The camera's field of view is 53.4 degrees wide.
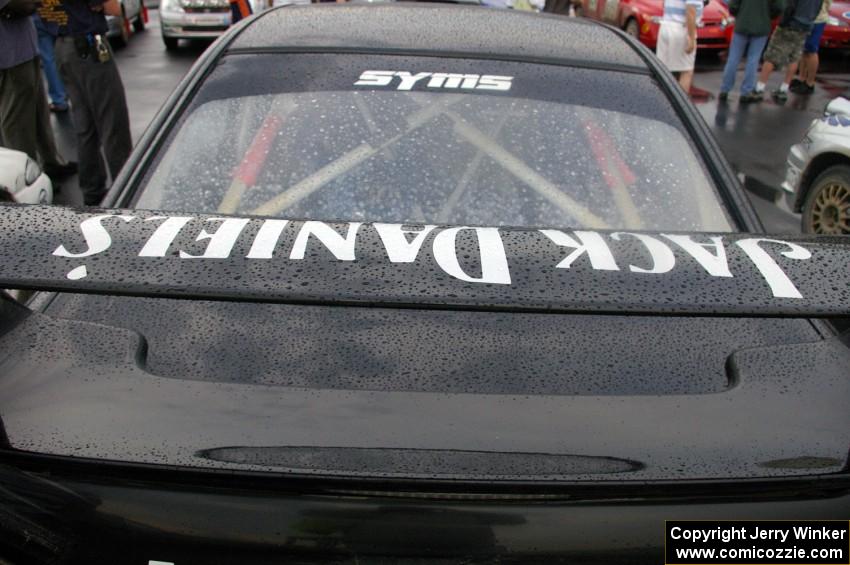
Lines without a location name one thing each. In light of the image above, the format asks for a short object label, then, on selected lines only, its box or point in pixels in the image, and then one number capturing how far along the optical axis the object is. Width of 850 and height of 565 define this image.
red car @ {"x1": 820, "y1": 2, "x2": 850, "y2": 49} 13.17
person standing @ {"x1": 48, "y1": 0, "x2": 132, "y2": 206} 5.64
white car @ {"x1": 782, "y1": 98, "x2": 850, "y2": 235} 5.53
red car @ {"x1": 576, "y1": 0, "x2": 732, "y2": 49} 12.48
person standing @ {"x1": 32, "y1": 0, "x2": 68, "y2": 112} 8.24
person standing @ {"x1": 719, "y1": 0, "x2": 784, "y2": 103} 10.00
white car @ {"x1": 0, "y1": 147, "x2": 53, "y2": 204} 4.75
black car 1.17
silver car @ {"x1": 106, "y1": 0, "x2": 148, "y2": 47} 11.98
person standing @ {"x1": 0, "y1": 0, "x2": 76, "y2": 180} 6.00
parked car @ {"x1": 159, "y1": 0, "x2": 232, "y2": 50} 12.38
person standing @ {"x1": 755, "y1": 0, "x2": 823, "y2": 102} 10.06
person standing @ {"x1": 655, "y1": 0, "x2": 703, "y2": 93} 8.69
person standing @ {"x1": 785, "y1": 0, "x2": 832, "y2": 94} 10.98
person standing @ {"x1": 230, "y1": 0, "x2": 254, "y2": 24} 9.14
